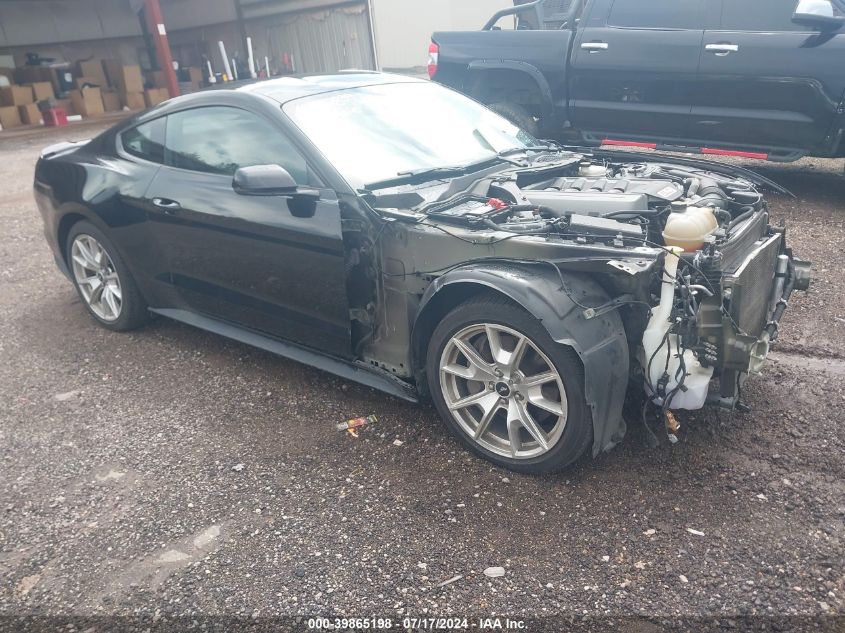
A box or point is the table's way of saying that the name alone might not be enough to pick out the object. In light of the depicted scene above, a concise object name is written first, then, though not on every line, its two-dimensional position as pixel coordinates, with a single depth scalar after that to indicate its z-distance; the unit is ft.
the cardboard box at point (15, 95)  51.03
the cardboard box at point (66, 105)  54.80
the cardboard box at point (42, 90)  52.75
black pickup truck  19.65
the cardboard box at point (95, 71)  57.57
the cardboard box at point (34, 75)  54.34
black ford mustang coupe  8.92
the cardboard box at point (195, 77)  62.28
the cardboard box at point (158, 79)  59.74
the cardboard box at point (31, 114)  50.98
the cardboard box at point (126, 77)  56.34
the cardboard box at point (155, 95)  56.59
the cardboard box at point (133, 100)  57.11
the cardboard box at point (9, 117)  50.34
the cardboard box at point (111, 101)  56.69
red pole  46.09
